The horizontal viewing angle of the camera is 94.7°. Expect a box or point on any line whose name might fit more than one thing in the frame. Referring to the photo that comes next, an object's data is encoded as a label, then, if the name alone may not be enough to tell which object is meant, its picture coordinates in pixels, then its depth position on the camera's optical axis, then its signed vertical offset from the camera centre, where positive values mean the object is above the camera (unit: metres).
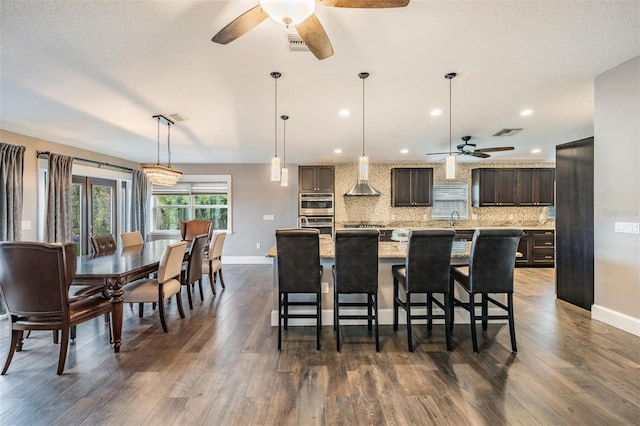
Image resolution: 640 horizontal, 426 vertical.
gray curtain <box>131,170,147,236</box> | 6.48 +0.22
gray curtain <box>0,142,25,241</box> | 3.69 +0.26
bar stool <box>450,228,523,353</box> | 2.55 -0.50
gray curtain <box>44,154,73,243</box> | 4.36 +0.18
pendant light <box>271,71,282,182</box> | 3.11 +0.55
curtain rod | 4.35 +0.91
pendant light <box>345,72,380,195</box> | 2.75 +0.44
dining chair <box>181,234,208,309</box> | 3.63 -0.65
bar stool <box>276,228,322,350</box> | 2.62 -0.48
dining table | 2.60 -0.56
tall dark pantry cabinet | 3.48 -0.17
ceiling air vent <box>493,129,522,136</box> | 4.48 +1.20
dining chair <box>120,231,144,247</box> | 4.41 -0.42
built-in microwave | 6.75 +0.15
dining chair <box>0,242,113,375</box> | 2.21 -0.57
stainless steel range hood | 5.93 +0.41
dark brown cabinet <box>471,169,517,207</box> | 6.73 +0.51
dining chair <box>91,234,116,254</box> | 3.83 -0.43
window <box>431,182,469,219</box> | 7.07 +0.28
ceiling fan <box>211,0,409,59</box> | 1.34 +0.98
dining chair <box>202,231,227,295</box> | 4.37 -0.74
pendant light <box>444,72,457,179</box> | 3.00 +0.45
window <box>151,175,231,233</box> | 7.15 +0.19
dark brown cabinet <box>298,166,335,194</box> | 6.80 +0.73
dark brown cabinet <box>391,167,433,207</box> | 6.89 +0.54
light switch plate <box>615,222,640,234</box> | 2.68 -0.18
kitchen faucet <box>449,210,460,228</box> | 7.09 -0.25
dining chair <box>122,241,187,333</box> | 3.05 -0.80
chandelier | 3.88 +0.53
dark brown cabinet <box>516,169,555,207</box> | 6.70 +0.55
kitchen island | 3.20 -0.86
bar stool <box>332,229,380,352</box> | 2.58 -0.48
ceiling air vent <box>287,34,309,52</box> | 2.12 +1.25
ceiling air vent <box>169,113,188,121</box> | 3.66 +1.20
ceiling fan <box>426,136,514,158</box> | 4.56 +0.93
